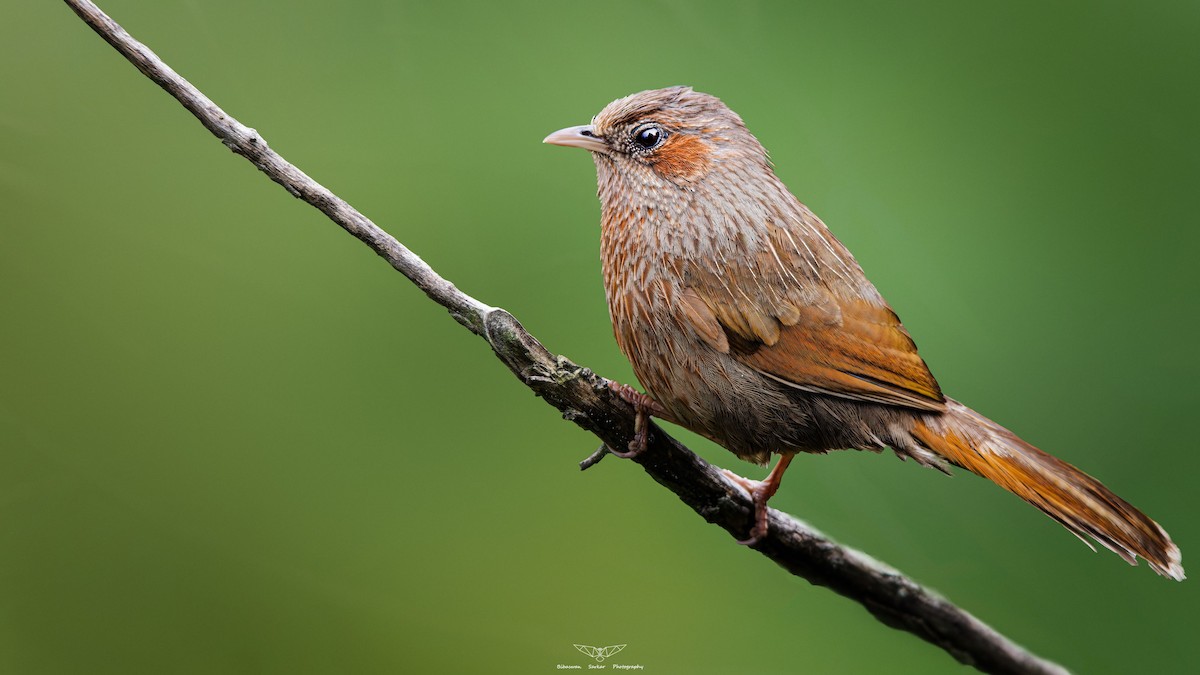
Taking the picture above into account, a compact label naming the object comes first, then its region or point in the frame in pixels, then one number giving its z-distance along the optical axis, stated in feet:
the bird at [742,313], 16.20
